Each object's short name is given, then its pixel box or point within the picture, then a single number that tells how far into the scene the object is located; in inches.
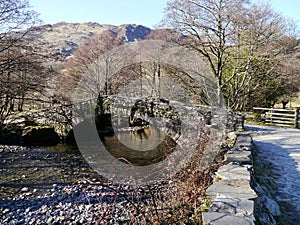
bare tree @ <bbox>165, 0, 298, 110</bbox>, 419.8
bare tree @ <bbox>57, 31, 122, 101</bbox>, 611.5
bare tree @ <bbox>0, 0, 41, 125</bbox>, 333.1
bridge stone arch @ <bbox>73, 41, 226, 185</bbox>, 243.8
